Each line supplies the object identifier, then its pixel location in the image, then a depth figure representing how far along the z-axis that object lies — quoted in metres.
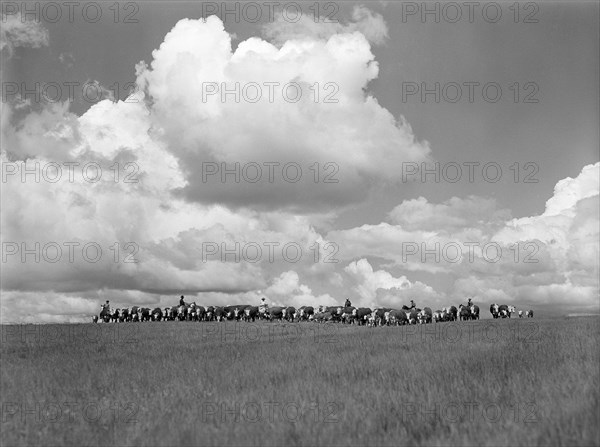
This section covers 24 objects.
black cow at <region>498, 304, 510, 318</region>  63.72
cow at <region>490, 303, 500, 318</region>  64.06
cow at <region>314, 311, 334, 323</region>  59.68
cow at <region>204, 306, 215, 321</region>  60.60
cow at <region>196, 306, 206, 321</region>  60.84
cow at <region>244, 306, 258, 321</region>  59.56
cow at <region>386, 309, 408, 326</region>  51.53
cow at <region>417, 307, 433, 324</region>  55.42
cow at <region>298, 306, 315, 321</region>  62.96
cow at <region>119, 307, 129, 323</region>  61.44
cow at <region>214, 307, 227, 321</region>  61.06
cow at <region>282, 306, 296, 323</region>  61.33
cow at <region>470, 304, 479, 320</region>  62.53
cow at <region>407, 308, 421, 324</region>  52.99
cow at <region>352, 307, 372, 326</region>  55.94
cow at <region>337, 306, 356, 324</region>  57.08
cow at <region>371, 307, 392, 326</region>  52.46
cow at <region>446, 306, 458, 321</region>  60.99
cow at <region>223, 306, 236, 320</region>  62.00
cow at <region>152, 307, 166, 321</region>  62.41
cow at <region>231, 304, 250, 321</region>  61.49
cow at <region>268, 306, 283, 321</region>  61.69
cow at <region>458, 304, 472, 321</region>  60.97
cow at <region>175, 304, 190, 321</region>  60.53
